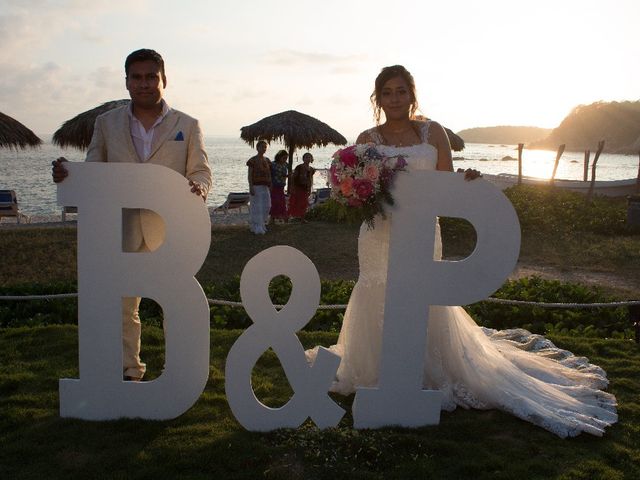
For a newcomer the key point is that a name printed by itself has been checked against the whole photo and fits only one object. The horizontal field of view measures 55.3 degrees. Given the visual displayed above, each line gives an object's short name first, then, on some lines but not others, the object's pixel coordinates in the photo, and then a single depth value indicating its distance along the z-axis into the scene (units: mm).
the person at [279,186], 14938
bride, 4359
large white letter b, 3902
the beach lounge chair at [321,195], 20475
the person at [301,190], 15461
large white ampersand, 3891
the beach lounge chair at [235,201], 19953
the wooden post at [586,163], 24570
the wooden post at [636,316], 5926
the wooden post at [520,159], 21047
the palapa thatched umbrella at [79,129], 14109
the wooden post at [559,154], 20669
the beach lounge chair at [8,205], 17047
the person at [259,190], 13492
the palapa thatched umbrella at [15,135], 11172
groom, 4242
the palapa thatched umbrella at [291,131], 17984
